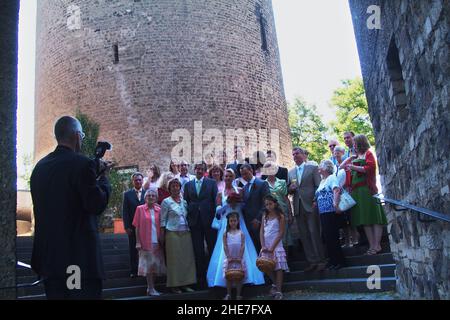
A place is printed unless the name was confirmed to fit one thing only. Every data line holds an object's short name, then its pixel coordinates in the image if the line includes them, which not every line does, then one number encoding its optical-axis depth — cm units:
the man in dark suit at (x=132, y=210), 777
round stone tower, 1794
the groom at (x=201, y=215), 746
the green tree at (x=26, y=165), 3640
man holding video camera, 318
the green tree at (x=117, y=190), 1589
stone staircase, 621
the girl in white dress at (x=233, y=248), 666
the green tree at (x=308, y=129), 3354
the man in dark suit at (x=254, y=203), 733
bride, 686
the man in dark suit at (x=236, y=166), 969
